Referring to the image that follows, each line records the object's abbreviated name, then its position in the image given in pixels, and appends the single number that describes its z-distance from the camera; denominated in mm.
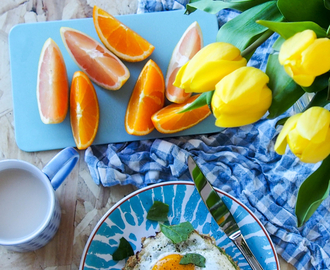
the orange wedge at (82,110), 880
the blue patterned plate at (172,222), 834
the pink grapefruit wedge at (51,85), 884
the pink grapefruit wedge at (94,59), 899
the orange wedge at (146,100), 893
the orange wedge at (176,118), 874
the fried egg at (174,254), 763
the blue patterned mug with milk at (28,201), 758
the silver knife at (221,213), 842
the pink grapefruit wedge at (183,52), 906
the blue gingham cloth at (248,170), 883
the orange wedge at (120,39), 908
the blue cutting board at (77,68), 923
